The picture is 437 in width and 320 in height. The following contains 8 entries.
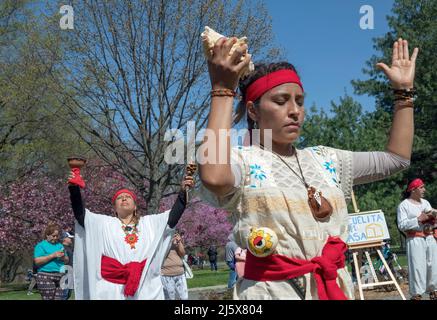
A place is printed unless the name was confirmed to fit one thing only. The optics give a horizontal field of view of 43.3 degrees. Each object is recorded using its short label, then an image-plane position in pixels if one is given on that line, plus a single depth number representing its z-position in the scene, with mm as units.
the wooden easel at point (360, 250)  9145
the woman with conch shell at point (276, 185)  1815
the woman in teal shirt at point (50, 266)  8172
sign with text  9695
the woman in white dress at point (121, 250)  5363
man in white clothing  8258
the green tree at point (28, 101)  16062
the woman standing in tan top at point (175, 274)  8922
